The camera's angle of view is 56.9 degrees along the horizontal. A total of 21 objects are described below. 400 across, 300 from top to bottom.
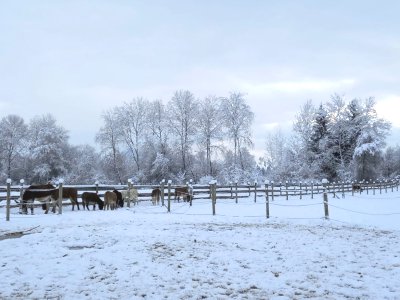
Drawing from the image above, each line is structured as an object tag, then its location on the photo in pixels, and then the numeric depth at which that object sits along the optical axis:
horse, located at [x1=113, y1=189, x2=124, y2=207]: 19.85
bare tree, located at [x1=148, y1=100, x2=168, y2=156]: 42.47
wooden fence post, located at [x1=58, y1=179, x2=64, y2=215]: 13.93
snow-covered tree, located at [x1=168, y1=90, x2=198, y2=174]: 41.16
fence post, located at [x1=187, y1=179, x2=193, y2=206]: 22.05
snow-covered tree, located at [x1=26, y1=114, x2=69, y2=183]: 42.09
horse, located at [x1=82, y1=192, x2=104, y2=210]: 18.28
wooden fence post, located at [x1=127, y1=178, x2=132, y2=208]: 19.12
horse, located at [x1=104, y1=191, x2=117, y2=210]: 18.23
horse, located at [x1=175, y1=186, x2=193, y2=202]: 24.28
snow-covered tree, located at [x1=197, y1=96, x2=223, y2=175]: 40.91
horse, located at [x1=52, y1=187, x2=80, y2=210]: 17.72
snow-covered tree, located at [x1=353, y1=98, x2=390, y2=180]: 42.62
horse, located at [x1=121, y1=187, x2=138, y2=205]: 20.67
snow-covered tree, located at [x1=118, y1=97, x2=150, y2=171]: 44.16
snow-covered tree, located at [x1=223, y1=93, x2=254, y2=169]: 41.12
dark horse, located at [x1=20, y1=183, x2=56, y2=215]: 15.83
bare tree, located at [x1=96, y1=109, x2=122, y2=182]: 44.50
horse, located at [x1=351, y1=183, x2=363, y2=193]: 32.38
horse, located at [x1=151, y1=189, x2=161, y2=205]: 22.27
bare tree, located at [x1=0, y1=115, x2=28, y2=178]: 44.91
